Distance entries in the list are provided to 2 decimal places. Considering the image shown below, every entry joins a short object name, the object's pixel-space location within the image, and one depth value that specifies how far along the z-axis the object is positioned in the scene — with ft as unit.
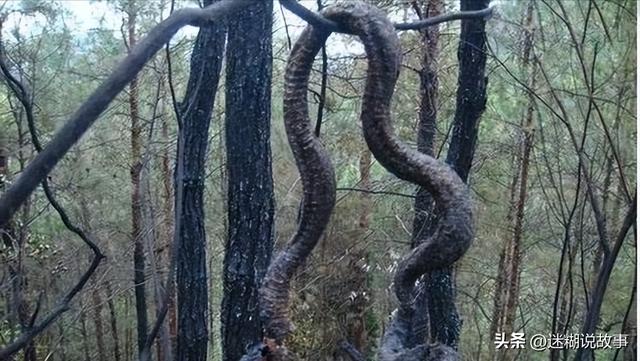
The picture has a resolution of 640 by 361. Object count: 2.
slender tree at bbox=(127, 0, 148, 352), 17.12
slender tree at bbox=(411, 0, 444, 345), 13.10
